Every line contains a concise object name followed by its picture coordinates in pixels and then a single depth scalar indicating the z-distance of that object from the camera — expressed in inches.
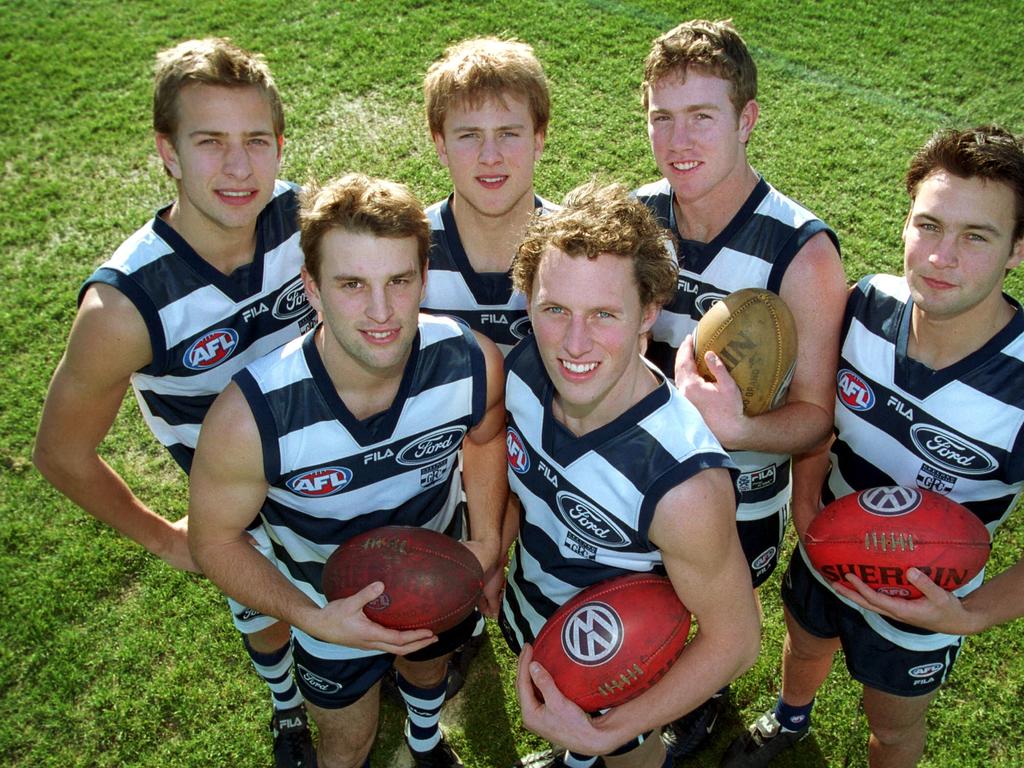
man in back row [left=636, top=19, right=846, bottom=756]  118.5
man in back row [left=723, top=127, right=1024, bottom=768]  104.6
